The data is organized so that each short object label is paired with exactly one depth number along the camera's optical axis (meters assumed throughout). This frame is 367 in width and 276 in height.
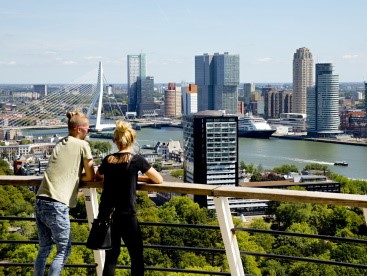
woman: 7.53
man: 7.72
